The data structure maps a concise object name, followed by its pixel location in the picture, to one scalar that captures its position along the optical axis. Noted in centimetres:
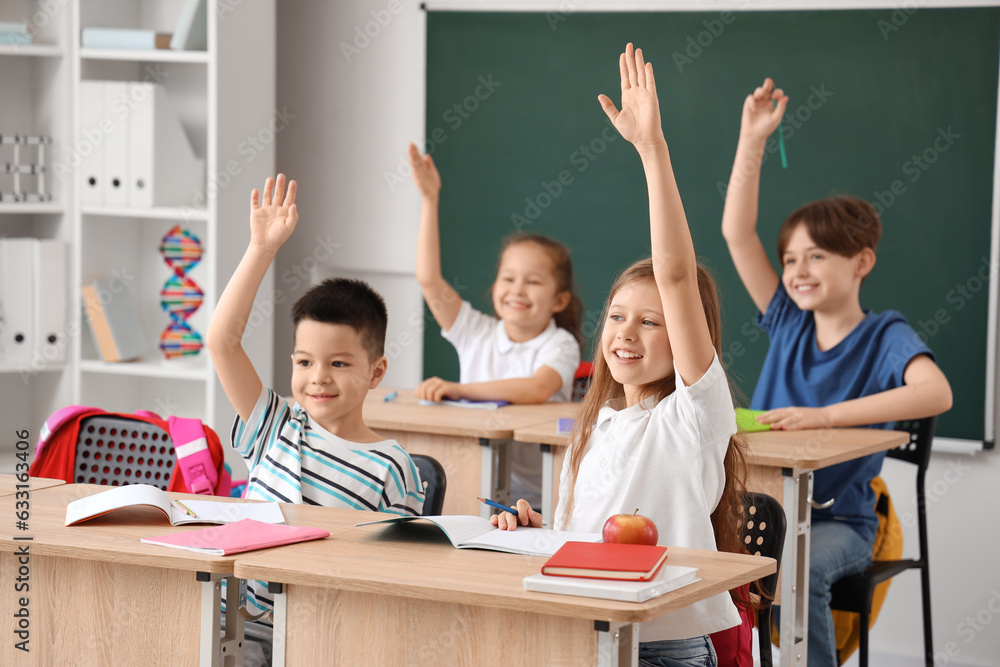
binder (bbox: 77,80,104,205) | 392
